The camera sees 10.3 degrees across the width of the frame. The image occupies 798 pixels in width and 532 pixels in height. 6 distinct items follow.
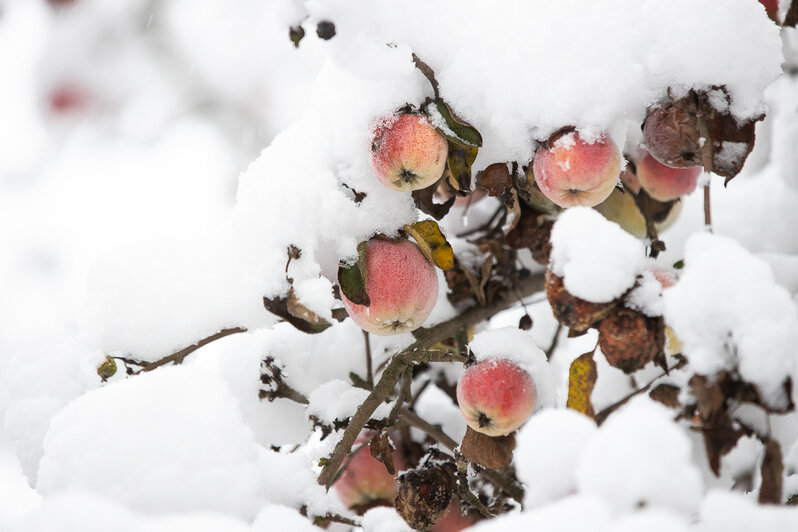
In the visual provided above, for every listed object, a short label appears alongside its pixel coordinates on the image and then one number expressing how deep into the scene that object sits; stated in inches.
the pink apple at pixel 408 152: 100.3
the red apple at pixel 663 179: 105.3
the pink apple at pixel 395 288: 101.2
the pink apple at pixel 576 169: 100.0
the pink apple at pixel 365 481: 106.9
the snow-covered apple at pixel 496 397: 100.7
